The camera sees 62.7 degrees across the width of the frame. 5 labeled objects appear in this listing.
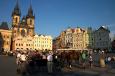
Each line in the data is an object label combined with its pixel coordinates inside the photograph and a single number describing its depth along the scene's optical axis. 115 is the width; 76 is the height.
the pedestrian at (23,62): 7.35
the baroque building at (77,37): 51.09
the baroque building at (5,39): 50.23
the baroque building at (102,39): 46.96
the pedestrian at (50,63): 7.62
